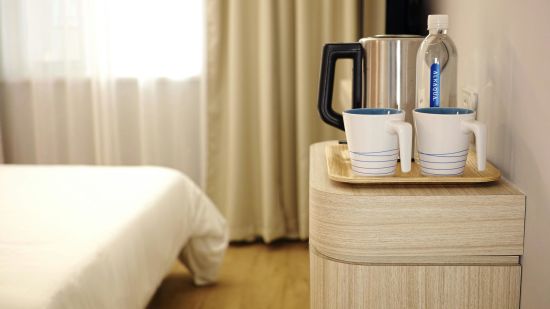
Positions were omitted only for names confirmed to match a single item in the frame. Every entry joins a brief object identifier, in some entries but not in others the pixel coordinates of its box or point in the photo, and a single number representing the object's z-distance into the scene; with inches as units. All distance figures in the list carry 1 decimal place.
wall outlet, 63.5
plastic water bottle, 56.9
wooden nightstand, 49.0
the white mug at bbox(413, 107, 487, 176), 50.1
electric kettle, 60.0
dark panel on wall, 94.5
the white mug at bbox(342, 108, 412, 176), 50.3
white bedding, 66.6
